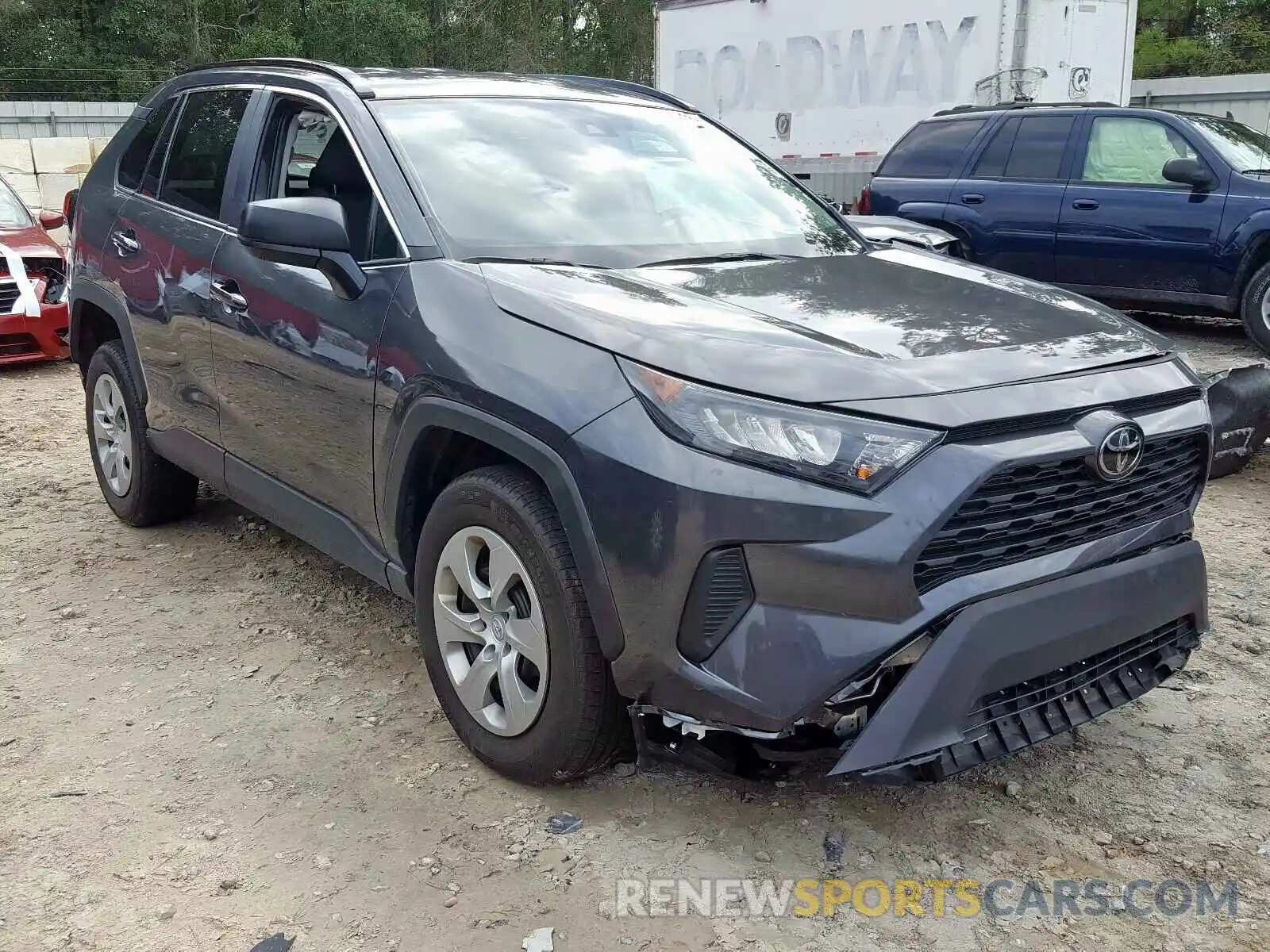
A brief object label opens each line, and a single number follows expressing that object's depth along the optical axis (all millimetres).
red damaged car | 8586
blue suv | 8414
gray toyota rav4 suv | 2393
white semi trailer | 11609
